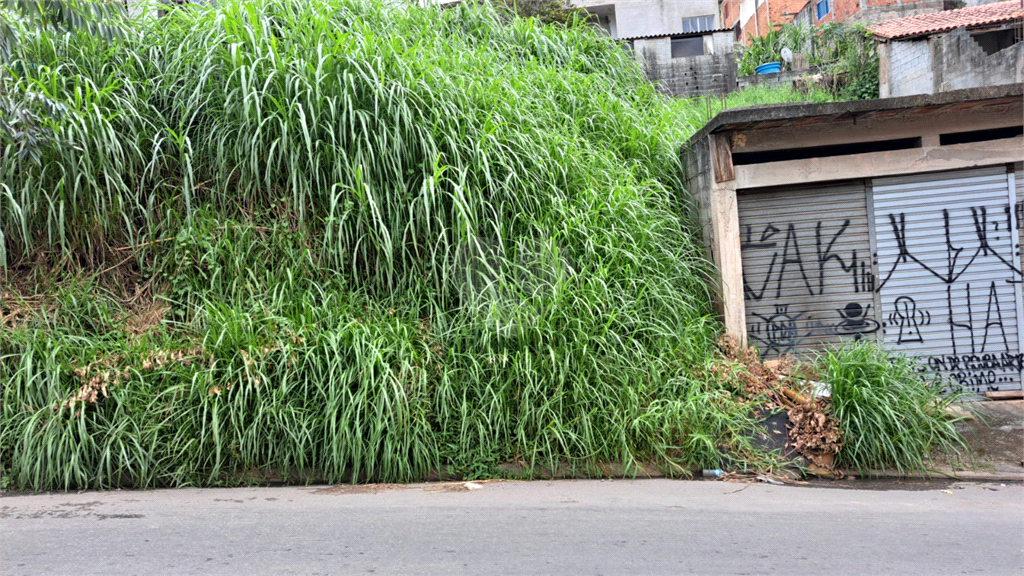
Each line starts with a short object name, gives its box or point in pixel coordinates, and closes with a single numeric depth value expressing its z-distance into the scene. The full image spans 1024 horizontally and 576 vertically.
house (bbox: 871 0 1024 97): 11.71
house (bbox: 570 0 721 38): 24.31
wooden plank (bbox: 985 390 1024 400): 6.54
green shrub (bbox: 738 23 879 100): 13.44
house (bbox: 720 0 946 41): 18.45
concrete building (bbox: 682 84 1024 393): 6.59
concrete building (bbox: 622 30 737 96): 13.35
